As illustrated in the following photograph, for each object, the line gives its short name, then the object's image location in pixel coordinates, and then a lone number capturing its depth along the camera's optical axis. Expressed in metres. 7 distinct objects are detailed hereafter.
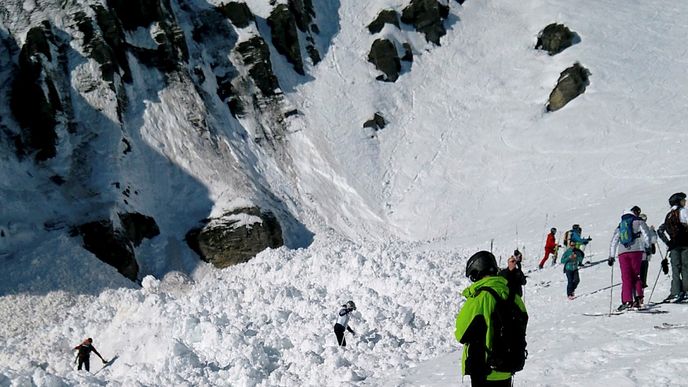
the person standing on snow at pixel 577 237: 16.03
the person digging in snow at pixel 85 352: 16.48
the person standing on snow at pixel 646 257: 9.54
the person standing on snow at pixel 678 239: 9.31
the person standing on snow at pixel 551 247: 18.41
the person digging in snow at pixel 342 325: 13.38
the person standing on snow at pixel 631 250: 9.41
